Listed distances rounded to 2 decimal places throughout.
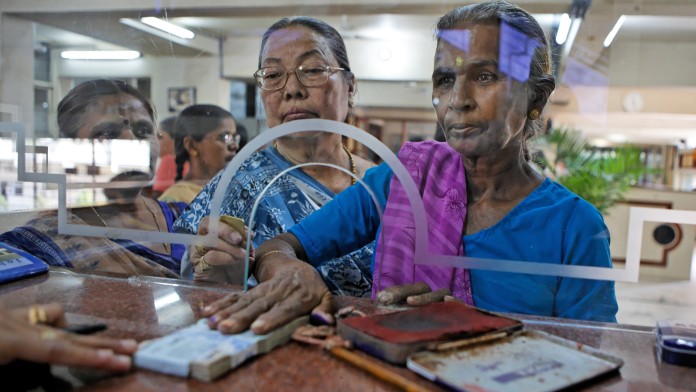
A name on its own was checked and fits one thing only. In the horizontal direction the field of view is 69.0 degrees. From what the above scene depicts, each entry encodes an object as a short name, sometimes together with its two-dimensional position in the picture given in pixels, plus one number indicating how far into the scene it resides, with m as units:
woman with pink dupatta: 1.06
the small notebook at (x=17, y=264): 1.13
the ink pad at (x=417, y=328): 0.77
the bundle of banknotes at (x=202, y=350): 0.71
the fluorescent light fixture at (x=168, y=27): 1.54
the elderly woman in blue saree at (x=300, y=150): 1.27
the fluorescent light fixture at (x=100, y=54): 1.60
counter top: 0.71
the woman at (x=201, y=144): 1.75
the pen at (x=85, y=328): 0.82
